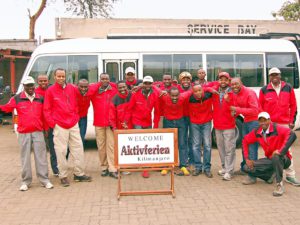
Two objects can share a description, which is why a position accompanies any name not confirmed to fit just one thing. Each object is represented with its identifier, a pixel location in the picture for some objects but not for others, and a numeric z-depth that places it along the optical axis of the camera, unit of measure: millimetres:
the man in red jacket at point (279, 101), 6520
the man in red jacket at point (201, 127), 6770
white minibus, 9477
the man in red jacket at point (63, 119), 6168
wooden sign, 5848
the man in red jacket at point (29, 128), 6066
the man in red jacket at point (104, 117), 6832
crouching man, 5848
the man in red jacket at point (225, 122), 6566
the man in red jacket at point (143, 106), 6730
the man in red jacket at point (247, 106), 6305
